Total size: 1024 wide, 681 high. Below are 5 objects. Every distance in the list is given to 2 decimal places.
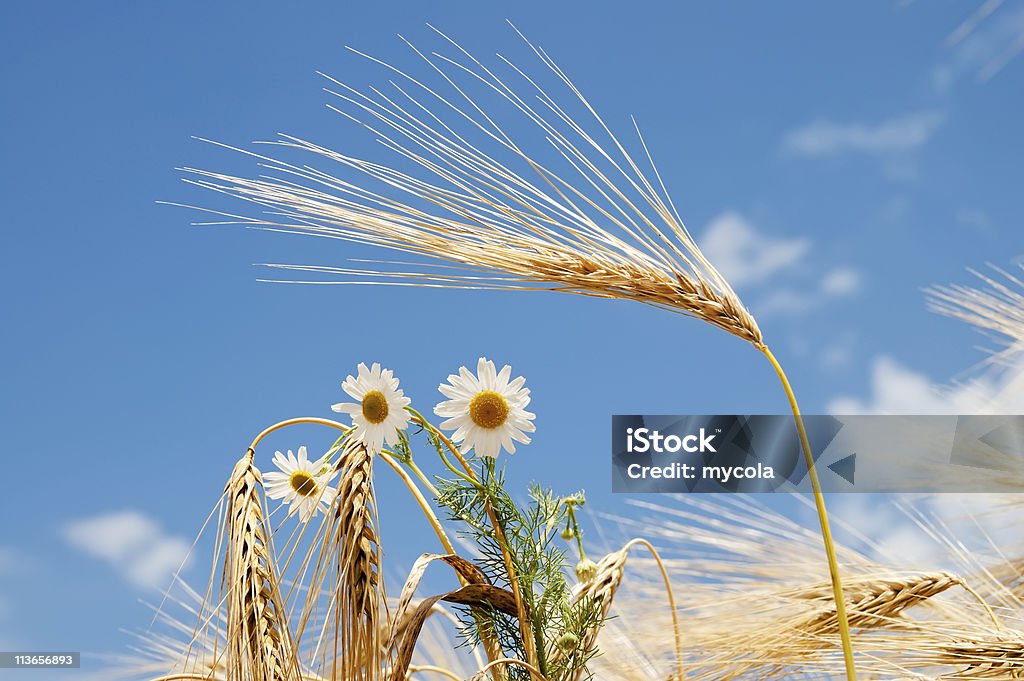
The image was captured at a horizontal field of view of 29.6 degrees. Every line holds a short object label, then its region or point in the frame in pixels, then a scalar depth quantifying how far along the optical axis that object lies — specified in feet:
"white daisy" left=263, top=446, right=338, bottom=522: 2.33
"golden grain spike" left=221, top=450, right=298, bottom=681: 2.19
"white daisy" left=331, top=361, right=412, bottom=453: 2.21
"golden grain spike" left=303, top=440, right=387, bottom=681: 2.19
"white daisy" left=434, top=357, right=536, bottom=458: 2.24
